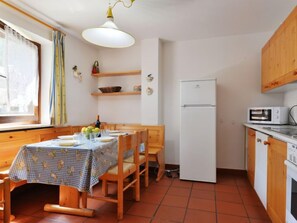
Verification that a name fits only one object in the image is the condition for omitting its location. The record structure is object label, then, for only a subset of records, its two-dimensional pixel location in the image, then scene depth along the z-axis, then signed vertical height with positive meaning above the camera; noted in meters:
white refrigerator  2.93 -0.31
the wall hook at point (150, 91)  3.47 +0.33
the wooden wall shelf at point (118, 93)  3.64 +0.31
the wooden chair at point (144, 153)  2.40 -0.62
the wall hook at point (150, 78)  3.47 +0.56
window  2.39 +0.41
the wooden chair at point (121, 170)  1.96 -0.63
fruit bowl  2.19 -0.26
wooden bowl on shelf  3.71 +0.39
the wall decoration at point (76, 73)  3.35 +0.63
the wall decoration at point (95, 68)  3.87 +0.81
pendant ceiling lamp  1.88 +0.75
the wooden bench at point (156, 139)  3.18 -0.50
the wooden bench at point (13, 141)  2.16 -0.39
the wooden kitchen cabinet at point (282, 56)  1.89 +0.62
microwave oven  2.63 -0.07
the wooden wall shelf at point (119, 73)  3.62 +0.69
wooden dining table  1.69 -0.49
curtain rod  2.26 +1.20
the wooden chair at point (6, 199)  1.46 -0.67
